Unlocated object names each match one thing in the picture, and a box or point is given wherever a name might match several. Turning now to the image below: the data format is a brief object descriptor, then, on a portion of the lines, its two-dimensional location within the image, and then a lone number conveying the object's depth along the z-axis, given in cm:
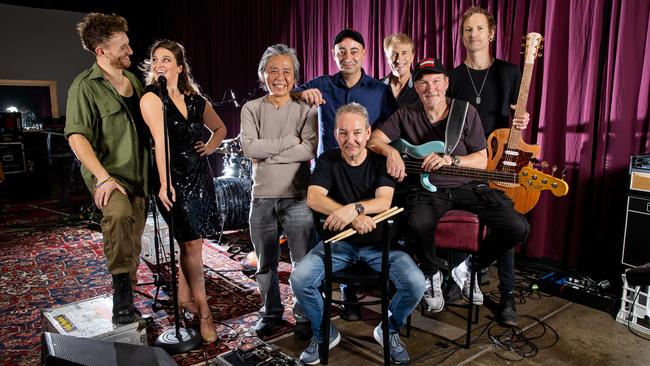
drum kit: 516
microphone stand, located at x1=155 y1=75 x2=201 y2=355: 233
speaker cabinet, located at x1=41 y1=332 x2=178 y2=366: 152
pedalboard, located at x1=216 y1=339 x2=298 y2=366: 225
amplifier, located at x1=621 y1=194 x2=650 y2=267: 312
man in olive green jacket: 244
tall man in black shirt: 317
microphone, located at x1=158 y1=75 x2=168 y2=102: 231
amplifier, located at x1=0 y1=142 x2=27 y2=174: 760
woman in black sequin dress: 249
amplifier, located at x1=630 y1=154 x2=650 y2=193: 311
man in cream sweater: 274
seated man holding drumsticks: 251
